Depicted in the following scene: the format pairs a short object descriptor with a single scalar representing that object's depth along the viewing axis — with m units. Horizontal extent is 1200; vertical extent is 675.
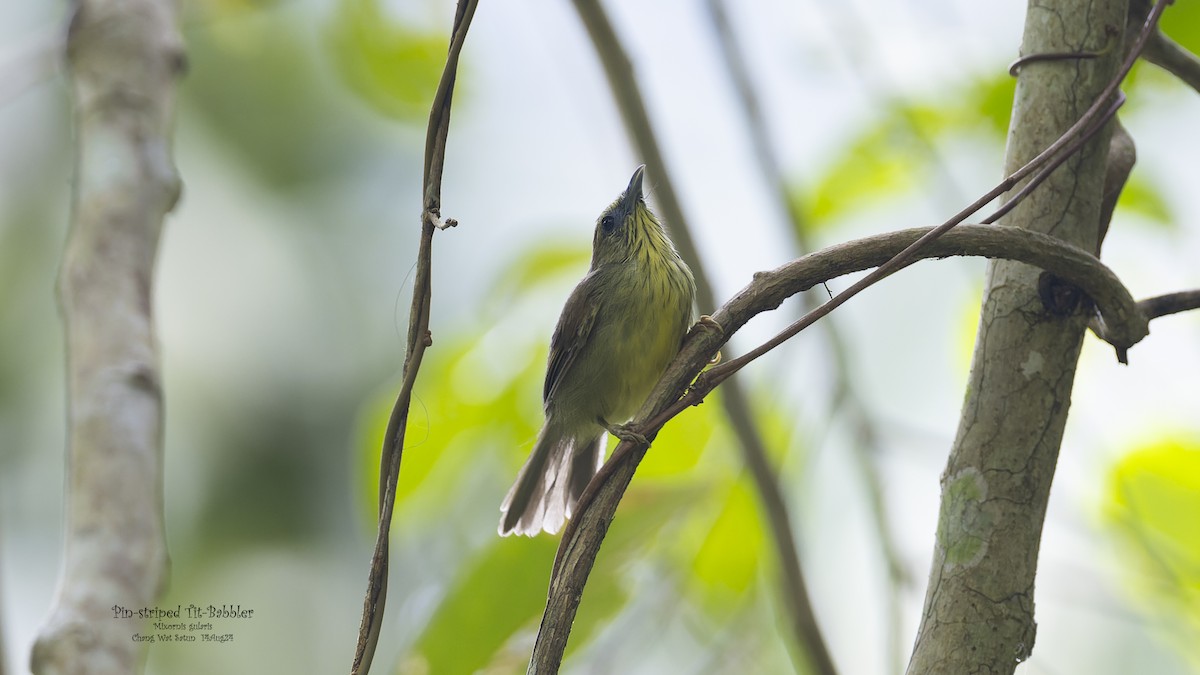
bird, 5.58
